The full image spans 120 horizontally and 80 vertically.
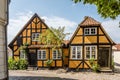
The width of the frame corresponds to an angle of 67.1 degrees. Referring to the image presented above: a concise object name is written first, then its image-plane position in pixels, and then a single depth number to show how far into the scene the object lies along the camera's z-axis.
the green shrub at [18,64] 11.27
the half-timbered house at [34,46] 11.23
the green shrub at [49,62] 11.01
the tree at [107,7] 3.64
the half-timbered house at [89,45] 10.48
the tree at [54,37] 10.53
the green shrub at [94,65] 10.17
